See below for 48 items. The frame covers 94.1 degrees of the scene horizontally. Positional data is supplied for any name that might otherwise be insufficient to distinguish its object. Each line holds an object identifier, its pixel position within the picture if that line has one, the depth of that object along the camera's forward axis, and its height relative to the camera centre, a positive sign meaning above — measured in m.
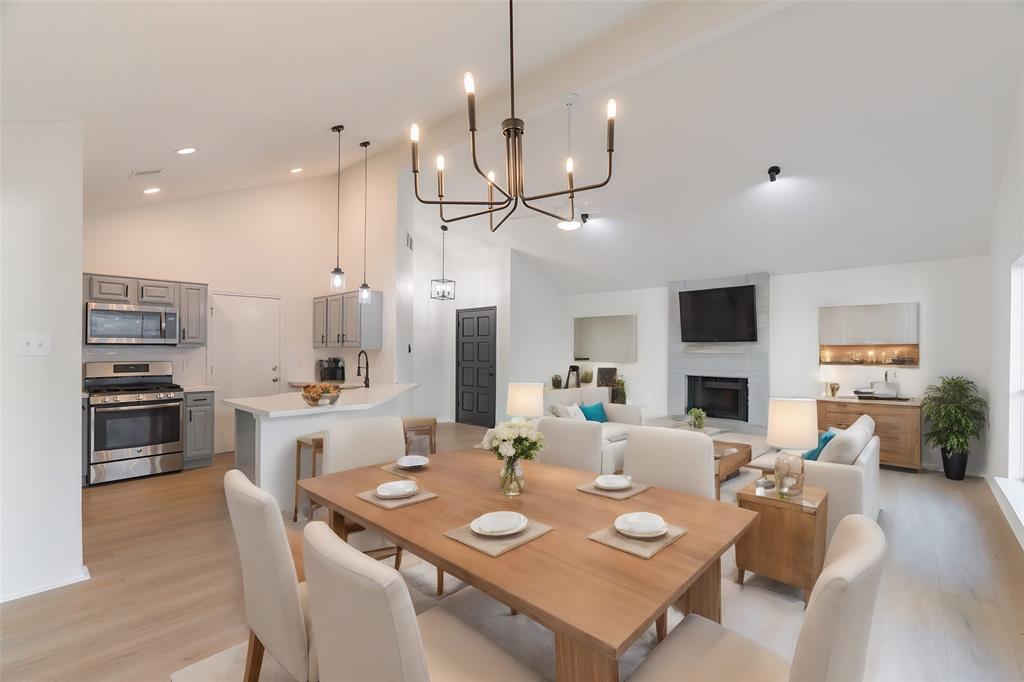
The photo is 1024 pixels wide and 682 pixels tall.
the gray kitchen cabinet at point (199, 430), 5.04 -1.00
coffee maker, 6.36 -0.41
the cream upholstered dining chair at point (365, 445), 2.49 -0.60
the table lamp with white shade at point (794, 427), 2.79 -0.50
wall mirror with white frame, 7.86 +0.02
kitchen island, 3.49 -0.71
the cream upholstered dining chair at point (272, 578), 1.34 -0.70
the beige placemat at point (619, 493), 1.91 -0.62
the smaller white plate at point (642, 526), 1.47 -0.59
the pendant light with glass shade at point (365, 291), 4.98 +0.50
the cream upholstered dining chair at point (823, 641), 0.92 -0.63
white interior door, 5.76 -0.16
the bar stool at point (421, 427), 4.47 -0.84
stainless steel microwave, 4.59 +0.12
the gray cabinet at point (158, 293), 4.93 +0.46
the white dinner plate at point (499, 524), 1.50 -0.60
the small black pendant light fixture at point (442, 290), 7.20 +0.76
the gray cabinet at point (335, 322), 5.93 +0.20
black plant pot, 4.82 -1.25
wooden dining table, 1.09 -0.63
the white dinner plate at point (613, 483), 1.97 -0.60
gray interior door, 7.99 -0.47
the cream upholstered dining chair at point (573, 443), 2.69 -0.60
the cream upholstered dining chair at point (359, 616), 0.92 -0.57
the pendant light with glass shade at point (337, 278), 4.83 +0.62
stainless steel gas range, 4.45 -0.84
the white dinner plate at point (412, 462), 2.34 -0.61
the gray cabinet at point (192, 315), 5.21 +0.25
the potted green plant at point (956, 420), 4.75 -0.78
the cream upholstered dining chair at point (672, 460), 2.22 -0.58
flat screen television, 6.54 +0.38
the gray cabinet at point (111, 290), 4.61 +0.47
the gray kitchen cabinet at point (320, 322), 6.32 +0.22
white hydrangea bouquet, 1.88 -0.43
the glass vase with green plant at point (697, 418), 5.37 -0.87
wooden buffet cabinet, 5.15 -0.92
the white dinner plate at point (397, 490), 1.88 -0.61
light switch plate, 2.45 -0.04
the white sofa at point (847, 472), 2.76 -0.79
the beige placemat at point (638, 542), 1.38 -0.61
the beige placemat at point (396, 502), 1.81 -0.63
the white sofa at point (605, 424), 2.75 -0.86
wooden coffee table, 4.04 -1.07
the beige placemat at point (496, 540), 1.41 -0.62
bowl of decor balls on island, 3.64 -0.44
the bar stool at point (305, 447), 3.45 -0.82
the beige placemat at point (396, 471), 2.27 -0.64
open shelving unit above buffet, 5.51 +0.08
